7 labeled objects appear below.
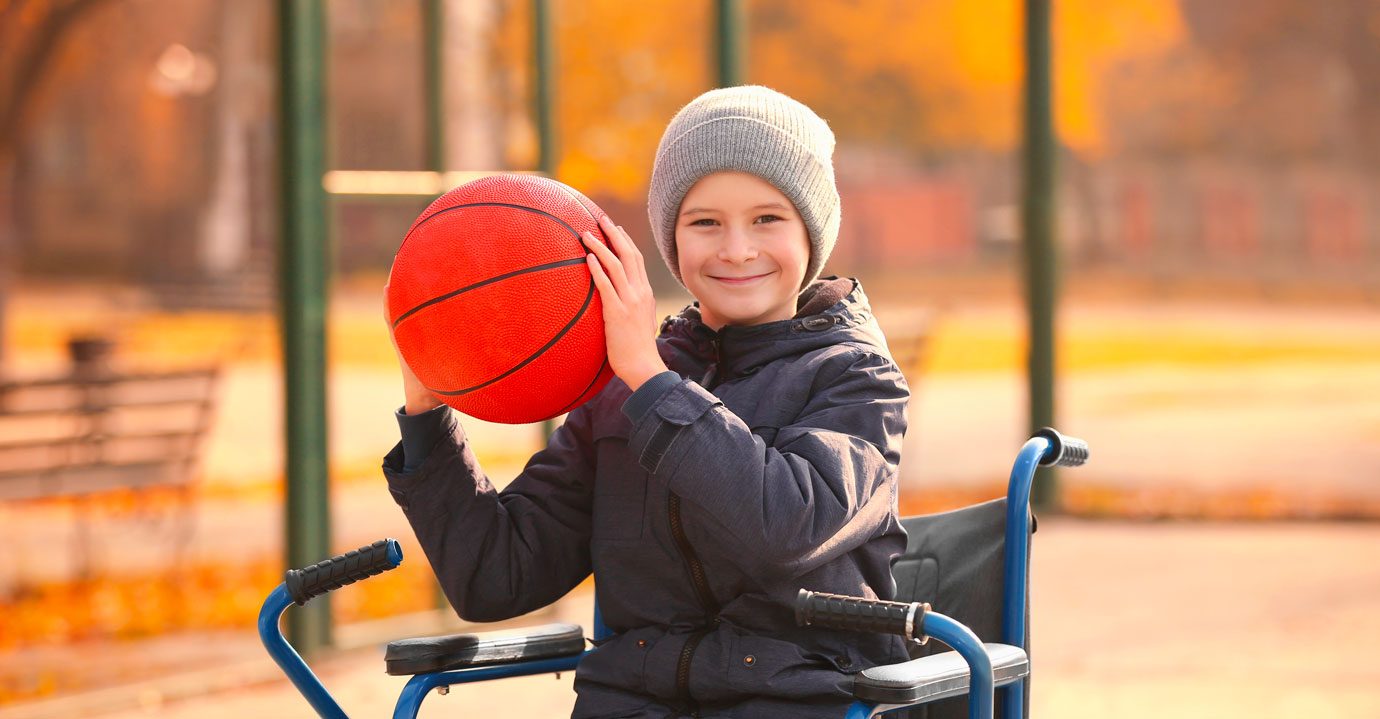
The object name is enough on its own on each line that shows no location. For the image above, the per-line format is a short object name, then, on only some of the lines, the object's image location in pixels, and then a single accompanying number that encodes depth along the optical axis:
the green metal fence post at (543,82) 12.37
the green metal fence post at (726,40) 12.73
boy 4.89
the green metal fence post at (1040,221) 15.30
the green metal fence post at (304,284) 10.68
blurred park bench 13.23
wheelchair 4.59
